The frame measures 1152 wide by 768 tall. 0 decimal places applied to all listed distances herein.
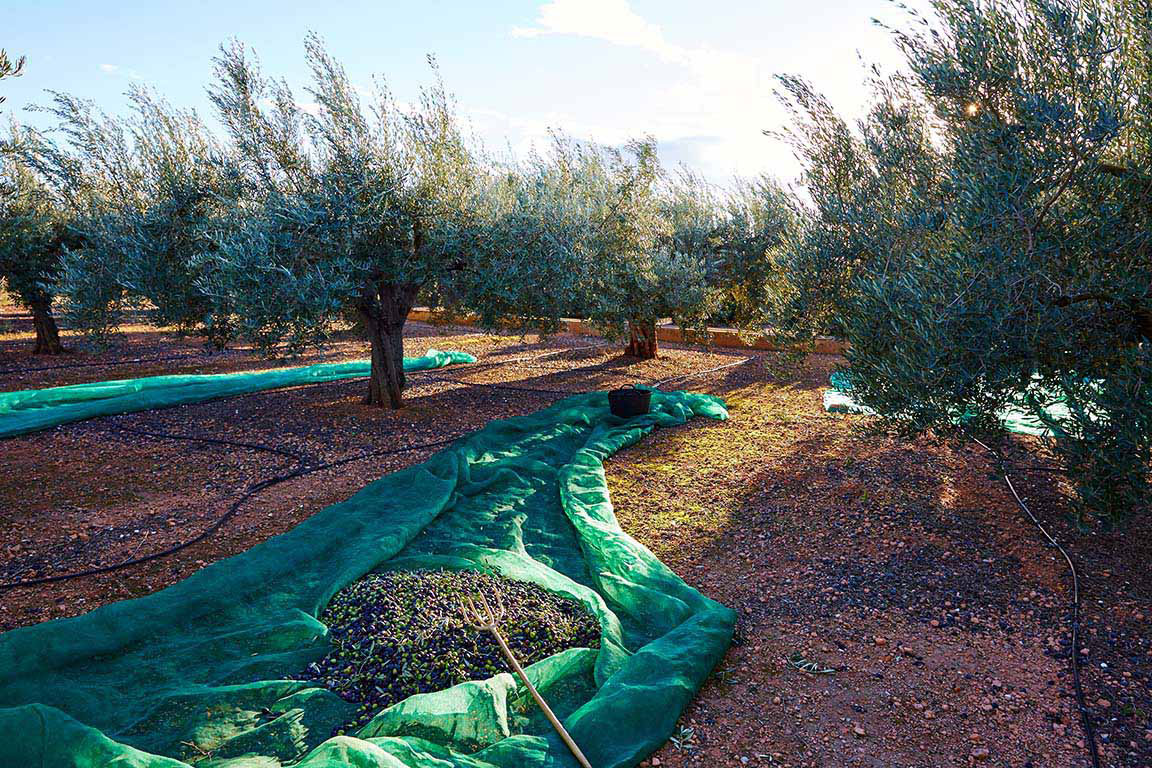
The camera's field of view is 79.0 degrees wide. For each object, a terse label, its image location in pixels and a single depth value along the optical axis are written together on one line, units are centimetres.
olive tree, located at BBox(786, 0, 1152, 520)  457
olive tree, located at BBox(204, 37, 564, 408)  837
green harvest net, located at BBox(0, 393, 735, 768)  344
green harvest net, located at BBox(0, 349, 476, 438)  1020
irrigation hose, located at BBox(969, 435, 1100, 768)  363
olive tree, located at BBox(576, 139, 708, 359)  1316
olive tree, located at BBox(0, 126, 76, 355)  1418
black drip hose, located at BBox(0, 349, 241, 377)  1437
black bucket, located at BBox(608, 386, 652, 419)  1015
